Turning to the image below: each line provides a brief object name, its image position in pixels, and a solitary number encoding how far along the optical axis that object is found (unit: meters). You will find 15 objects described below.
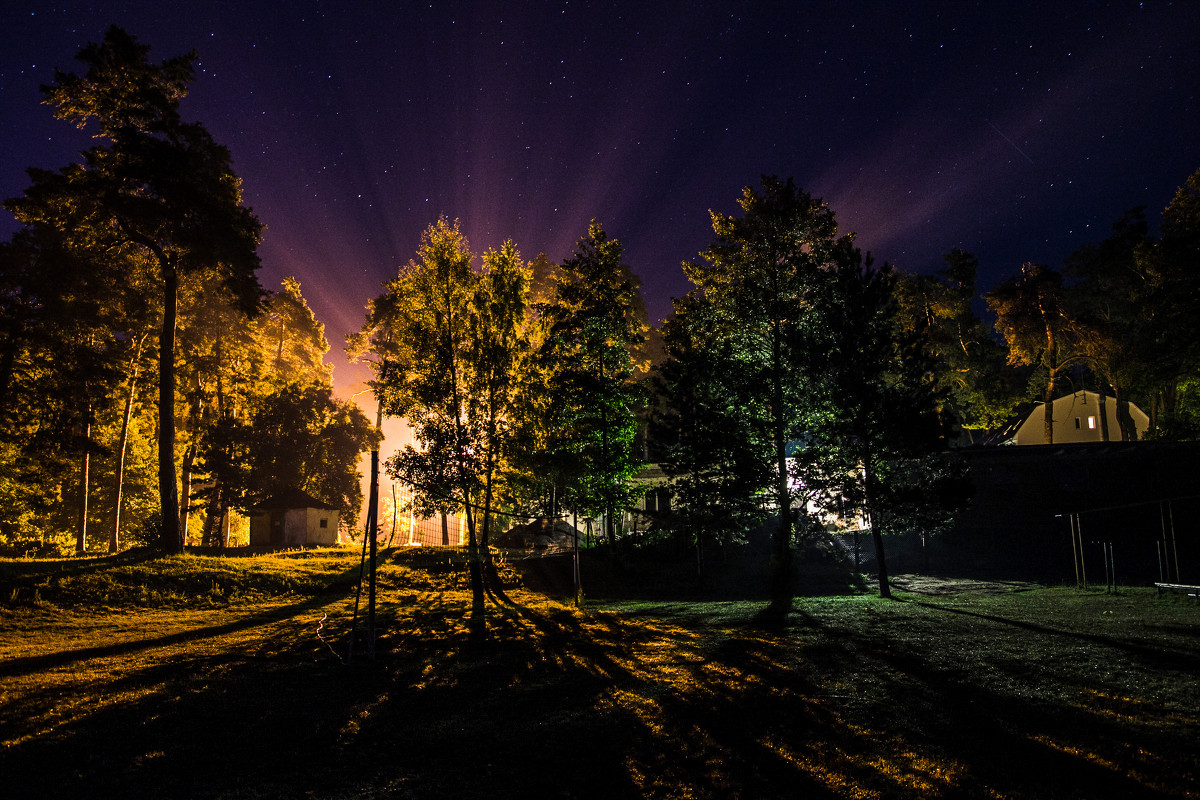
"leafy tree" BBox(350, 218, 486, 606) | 15.98
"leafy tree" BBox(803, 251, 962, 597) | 16.81
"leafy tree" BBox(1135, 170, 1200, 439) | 24.39
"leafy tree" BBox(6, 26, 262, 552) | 20.38
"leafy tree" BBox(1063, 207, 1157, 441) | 29.25
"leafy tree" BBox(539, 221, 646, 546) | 23.31
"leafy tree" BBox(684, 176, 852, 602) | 20.28
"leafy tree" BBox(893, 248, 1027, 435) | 41.66
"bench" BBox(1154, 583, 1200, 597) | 13.95
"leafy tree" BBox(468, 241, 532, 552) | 16.36
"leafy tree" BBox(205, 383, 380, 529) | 38.53
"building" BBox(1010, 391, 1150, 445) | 49.16
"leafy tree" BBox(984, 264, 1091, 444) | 39.03
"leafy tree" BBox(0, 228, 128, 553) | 23.75
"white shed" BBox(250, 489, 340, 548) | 34.91
